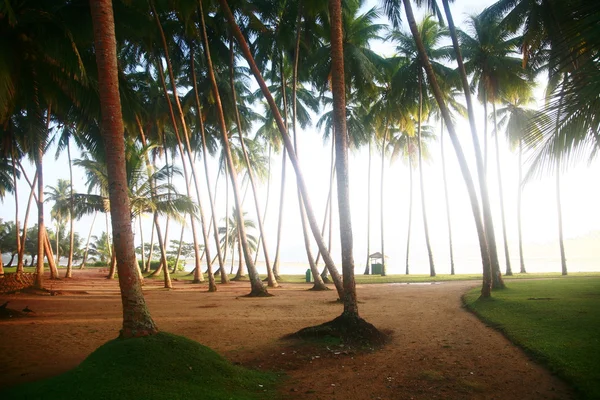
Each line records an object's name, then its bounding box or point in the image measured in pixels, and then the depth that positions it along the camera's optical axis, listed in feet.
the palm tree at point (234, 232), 127.75
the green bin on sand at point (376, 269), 94.07
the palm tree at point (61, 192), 94.75
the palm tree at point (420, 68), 60.03
